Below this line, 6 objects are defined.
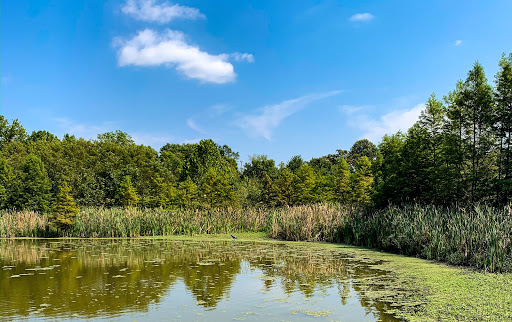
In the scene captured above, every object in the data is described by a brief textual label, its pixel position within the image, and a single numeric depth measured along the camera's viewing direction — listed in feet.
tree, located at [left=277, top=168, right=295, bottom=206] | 86.38
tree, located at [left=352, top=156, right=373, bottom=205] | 80.09
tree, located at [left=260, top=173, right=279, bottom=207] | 87.95
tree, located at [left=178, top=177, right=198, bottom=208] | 81.76
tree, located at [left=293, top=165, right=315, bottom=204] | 84.74
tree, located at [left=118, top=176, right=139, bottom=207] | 88.94
